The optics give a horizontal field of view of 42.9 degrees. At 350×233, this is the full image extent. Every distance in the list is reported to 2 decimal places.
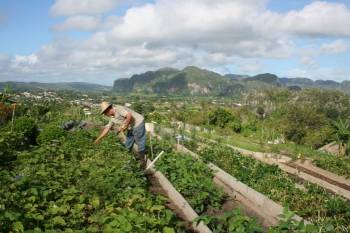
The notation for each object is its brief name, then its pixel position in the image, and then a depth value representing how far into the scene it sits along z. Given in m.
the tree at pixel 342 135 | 24.00
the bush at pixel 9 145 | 9.97
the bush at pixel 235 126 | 39.40
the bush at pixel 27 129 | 13.90
